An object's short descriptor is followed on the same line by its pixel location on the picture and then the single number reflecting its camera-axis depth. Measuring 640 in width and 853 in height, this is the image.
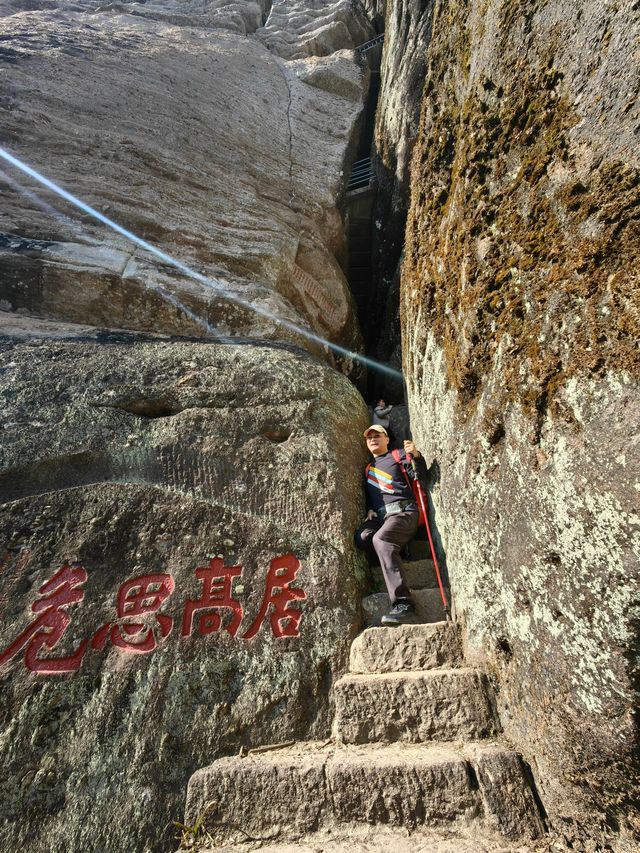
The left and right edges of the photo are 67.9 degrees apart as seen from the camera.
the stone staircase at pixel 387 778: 2.82
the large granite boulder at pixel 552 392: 2.43
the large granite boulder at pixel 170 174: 7.08
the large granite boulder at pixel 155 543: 3.14
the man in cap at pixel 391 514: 4.17
